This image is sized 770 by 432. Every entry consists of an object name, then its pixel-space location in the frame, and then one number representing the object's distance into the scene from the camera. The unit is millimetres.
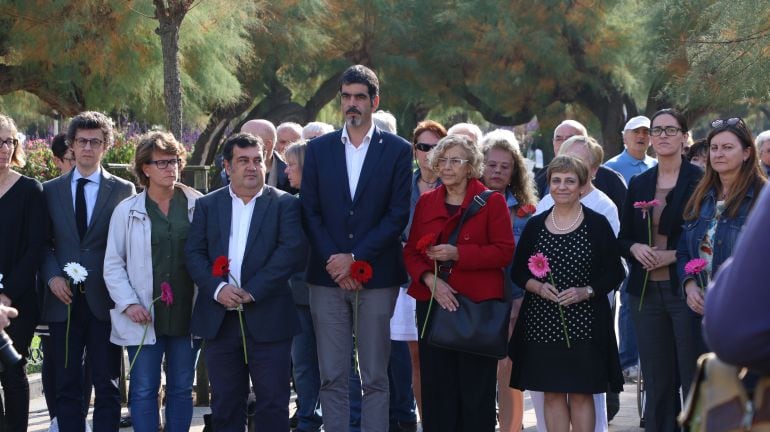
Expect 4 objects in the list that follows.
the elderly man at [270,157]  8633
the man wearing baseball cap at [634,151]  10156
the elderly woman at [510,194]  7316
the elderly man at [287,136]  10055
